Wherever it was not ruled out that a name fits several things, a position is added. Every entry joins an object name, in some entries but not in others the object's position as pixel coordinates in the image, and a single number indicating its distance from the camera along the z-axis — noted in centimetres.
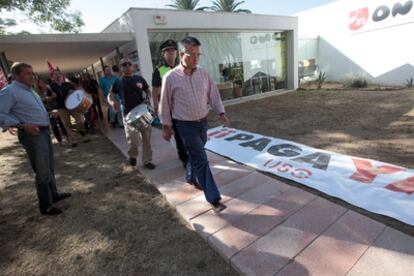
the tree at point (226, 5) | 2653
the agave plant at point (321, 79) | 1207
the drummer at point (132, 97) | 364
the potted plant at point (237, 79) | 997
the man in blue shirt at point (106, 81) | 625
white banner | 246
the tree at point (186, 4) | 2512
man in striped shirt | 240
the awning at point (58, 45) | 587
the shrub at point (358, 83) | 1150
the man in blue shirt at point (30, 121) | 251
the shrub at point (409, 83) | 1066
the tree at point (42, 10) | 1016
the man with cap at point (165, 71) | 344
